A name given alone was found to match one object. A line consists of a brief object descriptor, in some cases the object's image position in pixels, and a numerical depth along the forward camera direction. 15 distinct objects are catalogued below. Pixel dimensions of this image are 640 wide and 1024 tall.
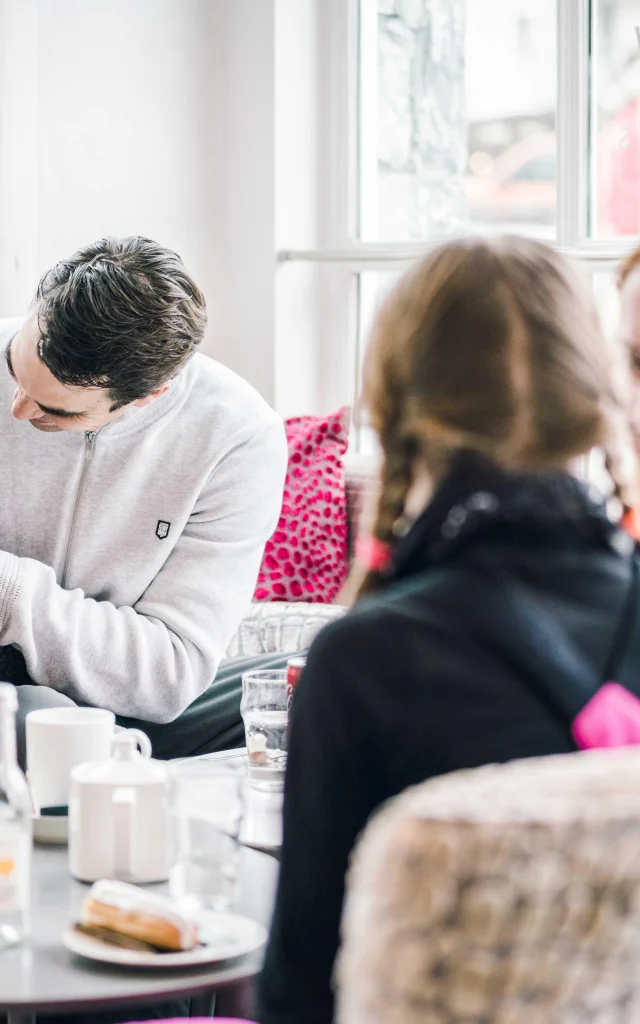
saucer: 2.66
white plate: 2.34
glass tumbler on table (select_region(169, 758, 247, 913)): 2.49
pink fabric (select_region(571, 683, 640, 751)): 2.19
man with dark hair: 3.19
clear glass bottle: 2.40
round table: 2.29
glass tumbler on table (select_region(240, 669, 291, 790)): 2.92
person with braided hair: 2.21
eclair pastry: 2.37
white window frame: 5.41
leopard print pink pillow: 5.06
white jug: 2.52
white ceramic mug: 2.68
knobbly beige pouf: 1.94
